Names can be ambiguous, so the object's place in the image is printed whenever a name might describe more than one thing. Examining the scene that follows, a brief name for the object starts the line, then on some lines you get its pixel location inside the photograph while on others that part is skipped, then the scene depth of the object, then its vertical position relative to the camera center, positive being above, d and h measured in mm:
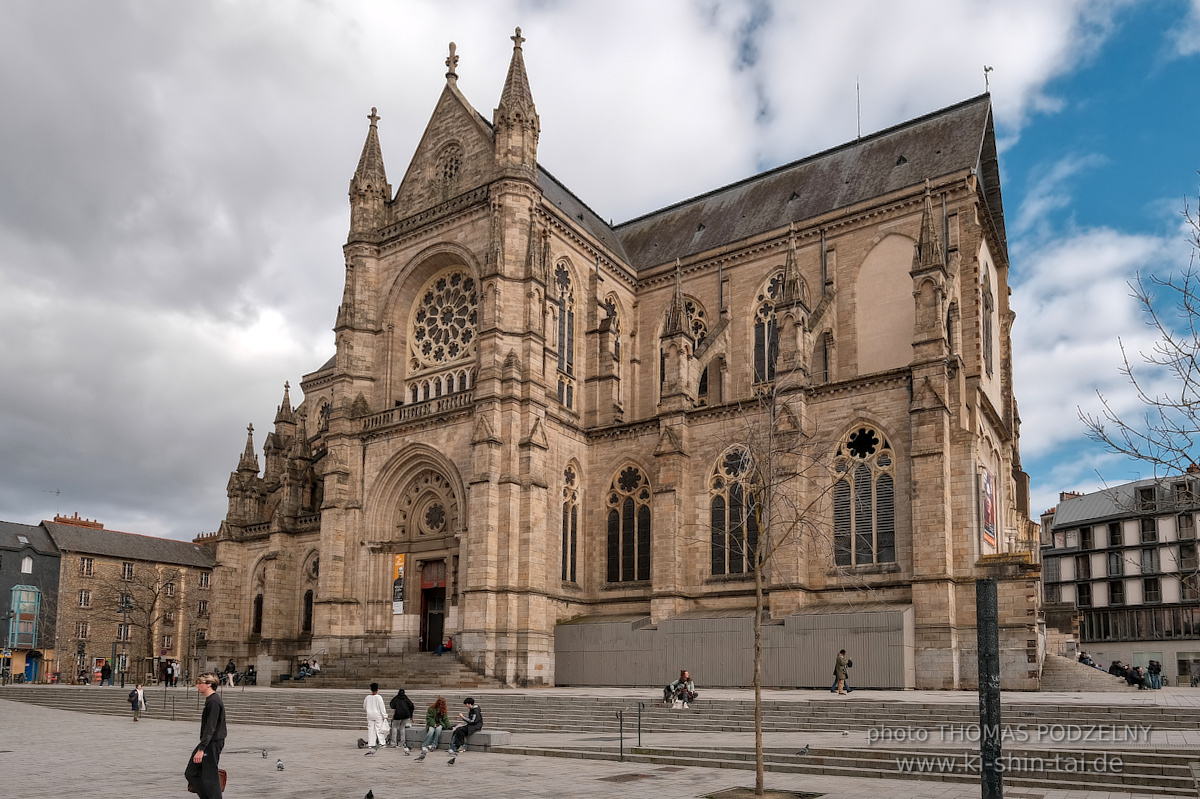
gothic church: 30375 +5083
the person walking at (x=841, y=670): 25666 -2575
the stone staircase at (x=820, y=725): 14203 -3011
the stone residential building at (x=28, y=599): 61781 -2305
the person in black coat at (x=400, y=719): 20016 -3103
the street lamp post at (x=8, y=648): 60112 -5336
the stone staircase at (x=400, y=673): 30984 -3464
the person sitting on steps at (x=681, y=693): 23203 -2881
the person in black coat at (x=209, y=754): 9336 -1800
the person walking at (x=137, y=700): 28297 -3915
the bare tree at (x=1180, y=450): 10047 +1312
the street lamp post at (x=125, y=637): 56625 -4716
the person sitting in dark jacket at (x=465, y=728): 18109 -2975
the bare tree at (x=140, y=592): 64000 -1883
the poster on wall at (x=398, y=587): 36875 -752
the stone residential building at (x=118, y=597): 63094 -2236
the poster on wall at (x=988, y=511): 30831 +2057
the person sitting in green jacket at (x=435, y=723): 18578 -2968
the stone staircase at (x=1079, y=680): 28312 -3040
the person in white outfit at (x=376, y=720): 19078 -2982
